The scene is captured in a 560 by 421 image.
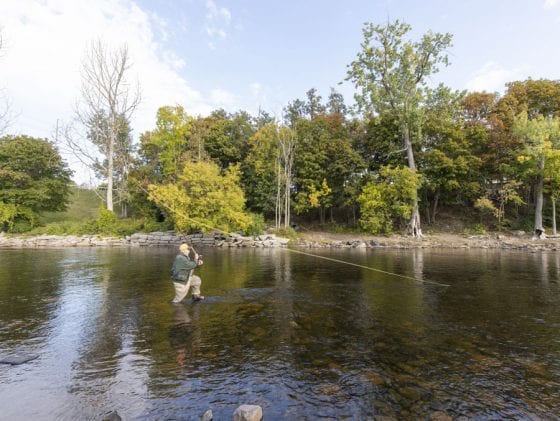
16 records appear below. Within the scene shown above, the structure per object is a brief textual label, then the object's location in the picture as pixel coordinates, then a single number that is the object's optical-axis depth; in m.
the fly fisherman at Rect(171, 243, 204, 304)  10.47
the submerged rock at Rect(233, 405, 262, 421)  4.29
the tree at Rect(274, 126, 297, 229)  38.56
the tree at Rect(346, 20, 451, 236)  34.59
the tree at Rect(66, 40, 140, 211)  37.28
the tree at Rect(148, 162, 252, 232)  32.97
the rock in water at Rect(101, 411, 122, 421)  4.36
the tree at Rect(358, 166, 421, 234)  34.91
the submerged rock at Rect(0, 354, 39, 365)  6.23
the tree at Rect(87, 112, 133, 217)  37.72
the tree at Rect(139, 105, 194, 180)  41.56
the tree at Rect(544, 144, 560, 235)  30.50
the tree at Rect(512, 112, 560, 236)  31.30
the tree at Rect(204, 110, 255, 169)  44.06
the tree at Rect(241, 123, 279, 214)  40.59
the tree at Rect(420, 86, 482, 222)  35.08
